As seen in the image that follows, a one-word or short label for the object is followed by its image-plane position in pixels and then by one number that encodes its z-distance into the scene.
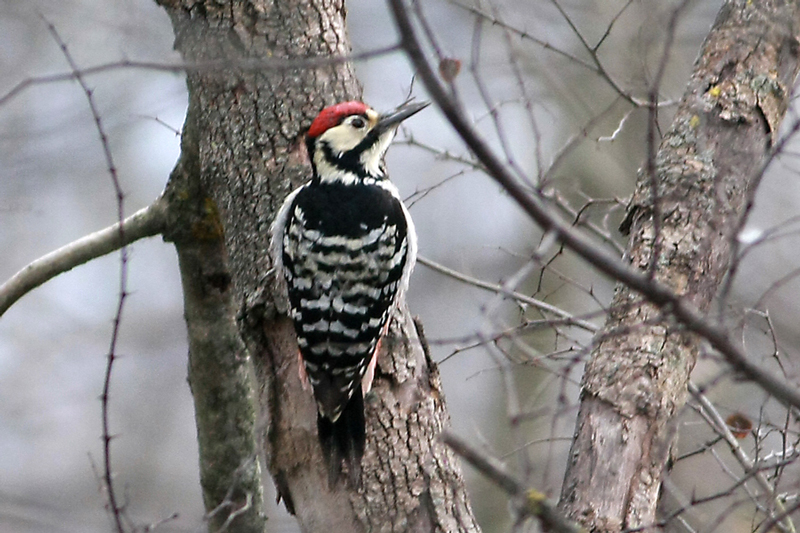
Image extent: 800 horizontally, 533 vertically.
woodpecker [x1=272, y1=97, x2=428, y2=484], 7.57
